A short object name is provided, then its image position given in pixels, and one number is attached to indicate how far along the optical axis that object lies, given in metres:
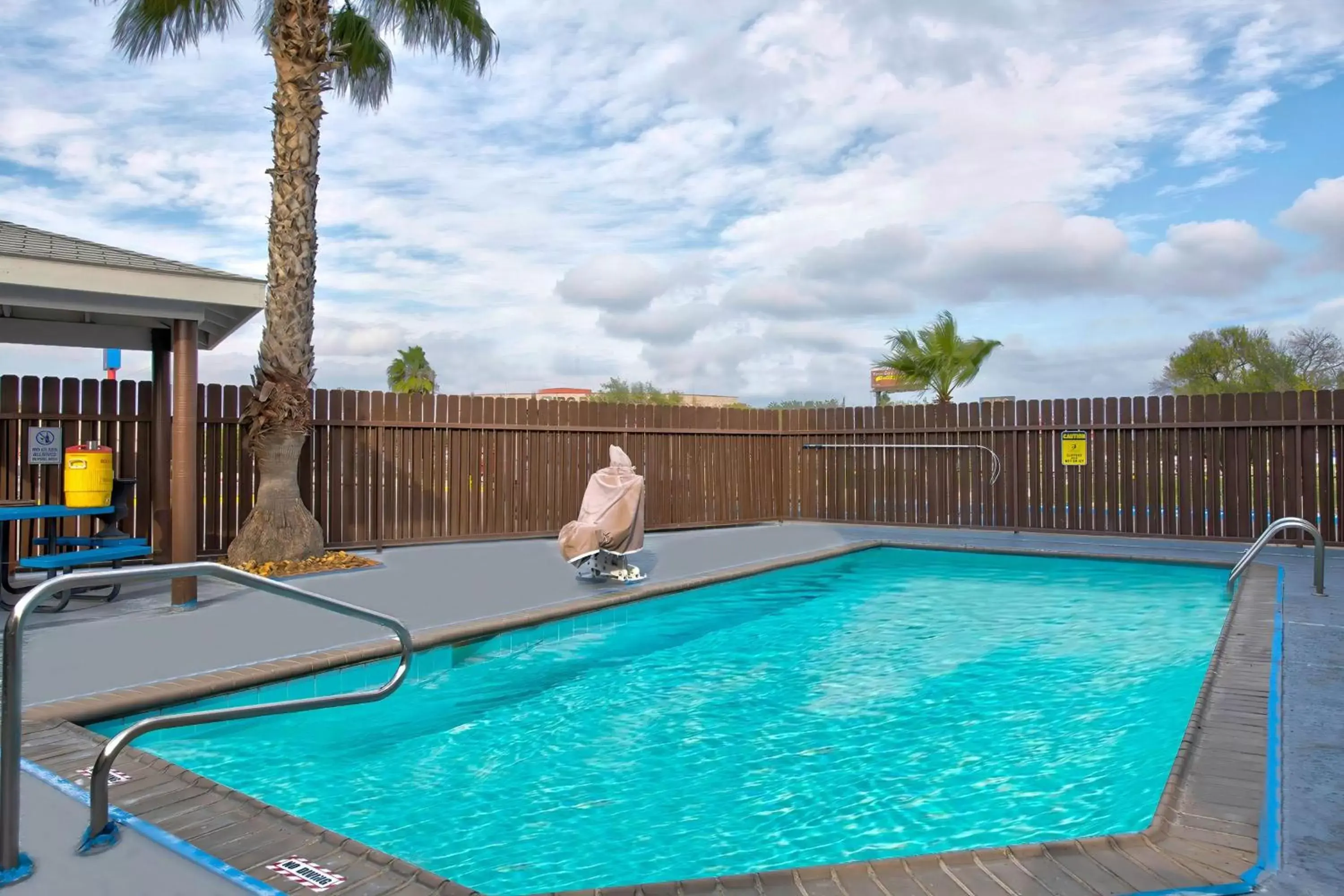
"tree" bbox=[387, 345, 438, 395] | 37.41
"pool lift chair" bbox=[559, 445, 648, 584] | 7.73
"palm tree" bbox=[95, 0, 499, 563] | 8.76
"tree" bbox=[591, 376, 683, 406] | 56.81
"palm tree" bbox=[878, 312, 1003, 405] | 15.44
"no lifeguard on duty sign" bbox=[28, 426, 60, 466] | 8.05
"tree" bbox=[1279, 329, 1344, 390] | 31.27
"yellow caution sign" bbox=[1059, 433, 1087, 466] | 12.25
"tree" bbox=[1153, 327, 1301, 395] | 33.34
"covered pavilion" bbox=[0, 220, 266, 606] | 6.17
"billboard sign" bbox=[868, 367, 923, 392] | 44.84
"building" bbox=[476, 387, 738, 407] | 72.06
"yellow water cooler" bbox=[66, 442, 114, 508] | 7.25
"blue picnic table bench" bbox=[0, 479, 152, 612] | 6.35
